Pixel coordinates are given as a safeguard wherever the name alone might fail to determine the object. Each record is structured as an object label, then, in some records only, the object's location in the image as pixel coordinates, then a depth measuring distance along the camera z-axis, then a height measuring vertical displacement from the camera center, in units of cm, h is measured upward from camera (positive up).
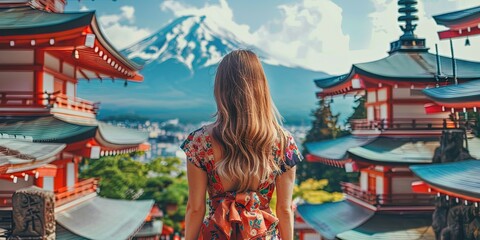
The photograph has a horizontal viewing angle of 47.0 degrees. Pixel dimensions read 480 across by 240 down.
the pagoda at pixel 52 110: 532 +13
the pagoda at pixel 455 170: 593 -58
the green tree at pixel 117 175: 1468 -148
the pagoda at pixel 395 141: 866 -31
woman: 194 -14
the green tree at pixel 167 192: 1523 -200
